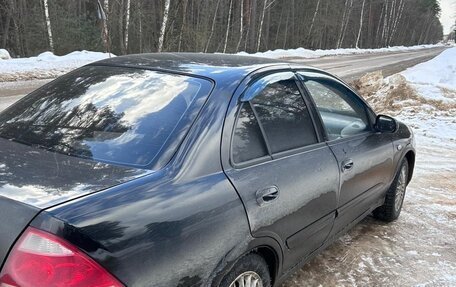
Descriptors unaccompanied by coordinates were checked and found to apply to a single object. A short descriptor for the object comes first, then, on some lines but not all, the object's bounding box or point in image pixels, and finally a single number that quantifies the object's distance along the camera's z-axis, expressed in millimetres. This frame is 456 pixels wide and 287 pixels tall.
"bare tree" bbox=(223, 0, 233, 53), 32156
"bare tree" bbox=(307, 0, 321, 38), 46166
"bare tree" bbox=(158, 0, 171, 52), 21969
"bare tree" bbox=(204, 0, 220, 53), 28991
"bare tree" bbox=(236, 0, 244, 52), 33344
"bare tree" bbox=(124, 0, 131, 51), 23622
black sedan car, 1635
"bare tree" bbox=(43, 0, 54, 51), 21909
